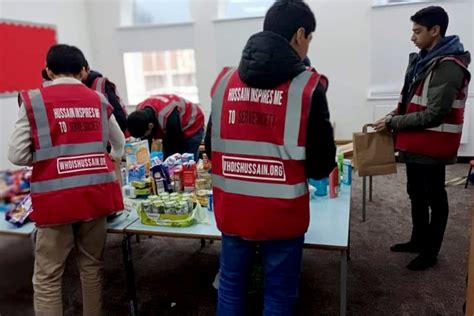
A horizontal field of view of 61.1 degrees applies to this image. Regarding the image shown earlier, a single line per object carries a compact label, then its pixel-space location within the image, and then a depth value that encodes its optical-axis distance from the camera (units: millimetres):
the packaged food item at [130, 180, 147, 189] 2113
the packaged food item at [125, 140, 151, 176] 2309
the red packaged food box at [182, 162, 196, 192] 2108
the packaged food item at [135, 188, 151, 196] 2113
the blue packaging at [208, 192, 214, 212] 1895
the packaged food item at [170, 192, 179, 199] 1855
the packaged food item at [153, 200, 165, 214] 1749
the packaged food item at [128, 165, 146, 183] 2230
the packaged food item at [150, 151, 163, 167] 2256
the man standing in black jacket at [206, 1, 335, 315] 1193
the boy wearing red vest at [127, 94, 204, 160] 2408
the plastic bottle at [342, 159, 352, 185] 2184
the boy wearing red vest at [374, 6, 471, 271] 2043
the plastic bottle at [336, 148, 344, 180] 2171
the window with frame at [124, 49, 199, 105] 5914
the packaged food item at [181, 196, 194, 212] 1768
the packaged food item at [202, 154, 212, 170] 2263
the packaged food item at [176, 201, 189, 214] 1737
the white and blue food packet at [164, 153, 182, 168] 2227
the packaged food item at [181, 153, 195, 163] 2309
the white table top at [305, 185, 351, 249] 1505
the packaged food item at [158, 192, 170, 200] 1838
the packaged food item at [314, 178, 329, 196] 2012
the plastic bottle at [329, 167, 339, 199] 1981
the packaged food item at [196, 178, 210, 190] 2084
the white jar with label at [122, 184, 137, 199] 2125
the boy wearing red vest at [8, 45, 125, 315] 1461
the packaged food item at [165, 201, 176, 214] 1738
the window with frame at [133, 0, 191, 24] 5609
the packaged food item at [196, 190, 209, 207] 1943
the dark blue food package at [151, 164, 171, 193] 2117
